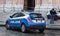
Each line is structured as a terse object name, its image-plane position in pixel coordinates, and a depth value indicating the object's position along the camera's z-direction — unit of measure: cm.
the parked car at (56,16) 1314
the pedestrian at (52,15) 1250
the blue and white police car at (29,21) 880
